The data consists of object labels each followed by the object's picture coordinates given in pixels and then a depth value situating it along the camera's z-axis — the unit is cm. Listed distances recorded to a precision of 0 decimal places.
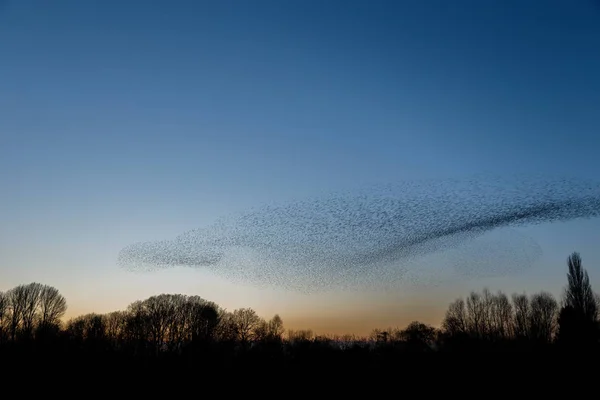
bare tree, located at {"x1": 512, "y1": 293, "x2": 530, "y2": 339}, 9288
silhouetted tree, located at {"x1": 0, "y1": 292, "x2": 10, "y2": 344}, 8412
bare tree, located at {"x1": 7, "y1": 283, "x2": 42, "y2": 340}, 8612
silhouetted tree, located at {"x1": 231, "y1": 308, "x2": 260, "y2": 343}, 11762
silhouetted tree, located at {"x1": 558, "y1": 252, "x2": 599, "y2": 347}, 6003
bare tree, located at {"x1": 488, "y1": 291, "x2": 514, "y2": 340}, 9703
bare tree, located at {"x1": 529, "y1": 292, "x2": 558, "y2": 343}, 8851
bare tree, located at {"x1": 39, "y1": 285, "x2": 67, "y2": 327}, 9125
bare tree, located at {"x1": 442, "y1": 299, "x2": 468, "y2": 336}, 11006
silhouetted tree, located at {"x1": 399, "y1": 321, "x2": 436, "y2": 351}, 14316
